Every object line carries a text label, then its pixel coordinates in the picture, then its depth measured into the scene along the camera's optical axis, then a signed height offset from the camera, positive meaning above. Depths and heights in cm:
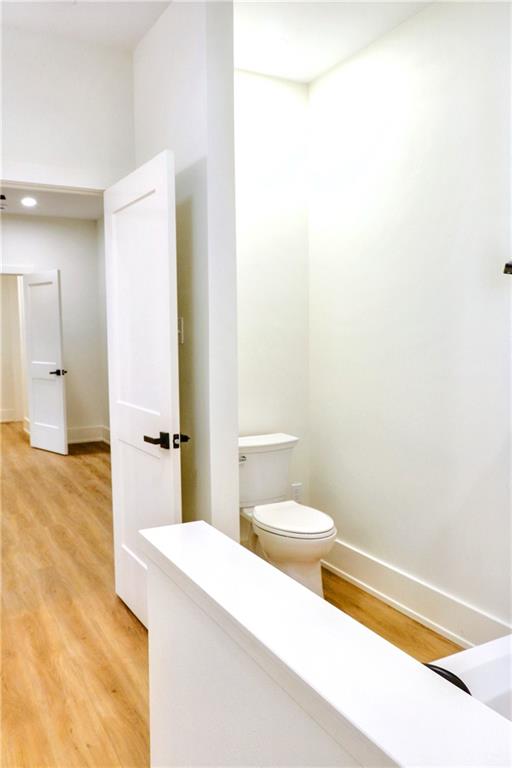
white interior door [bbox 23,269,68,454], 661 -22
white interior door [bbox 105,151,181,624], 231 -8
